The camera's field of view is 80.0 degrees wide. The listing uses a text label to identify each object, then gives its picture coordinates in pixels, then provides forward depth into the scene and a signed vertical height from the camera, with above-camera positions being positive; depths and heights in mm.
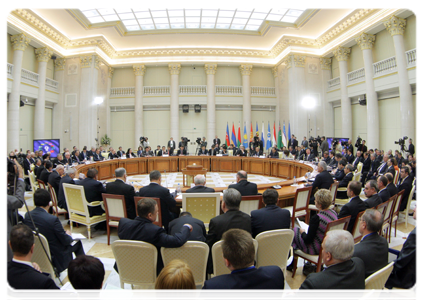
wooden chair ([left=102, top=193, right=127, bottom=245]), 3711 -826
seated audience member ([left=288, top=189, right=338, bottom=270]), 2645 -807
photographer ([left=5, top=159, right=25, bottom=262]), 2660 -438
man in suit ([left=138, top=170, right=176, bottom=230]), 3531 -617
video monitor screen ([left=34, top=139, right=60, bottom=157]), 12258 +424
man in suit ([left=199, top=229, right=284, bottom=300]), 1428 -743
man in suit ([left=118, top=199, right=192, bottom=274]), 2107 -677
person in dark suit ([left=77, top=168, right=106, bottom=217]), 4316 -628
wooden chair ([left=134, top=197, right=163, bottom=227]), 3436 -885
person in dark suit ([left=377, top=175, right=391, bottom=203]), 3910 -612
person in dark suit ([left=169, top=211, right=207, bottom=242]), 2396 -723
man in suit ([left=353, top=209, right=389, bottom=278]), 1970 -772
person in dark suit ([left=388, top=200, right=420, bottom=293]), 2029 -972
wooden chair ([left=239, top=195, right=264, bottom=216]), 3511 -730
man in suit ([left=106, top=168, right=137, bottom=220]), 3936 -607
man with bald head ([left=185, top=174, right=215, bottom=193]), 3709 -521
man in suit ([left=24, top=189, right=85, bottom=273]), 2555 -781
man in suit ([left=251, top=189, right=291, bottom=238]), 2629 -716
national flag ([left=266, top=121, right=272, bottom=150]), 13433 +430
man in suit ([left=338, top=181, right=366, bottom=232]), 3129 -703
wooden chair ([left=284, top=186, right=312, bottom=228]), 4062 -874
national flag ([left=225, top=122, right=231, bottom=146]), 14609 +675
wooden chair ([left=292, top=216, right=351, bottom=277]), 2523 -1121
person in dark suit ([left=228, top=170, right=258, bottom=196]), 3840 -550
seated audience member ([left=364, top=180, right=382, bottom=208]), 3493 -646
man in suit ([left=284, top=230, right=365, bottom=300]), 1493 -775
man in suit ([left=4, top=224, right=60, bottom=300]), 1576 -811
